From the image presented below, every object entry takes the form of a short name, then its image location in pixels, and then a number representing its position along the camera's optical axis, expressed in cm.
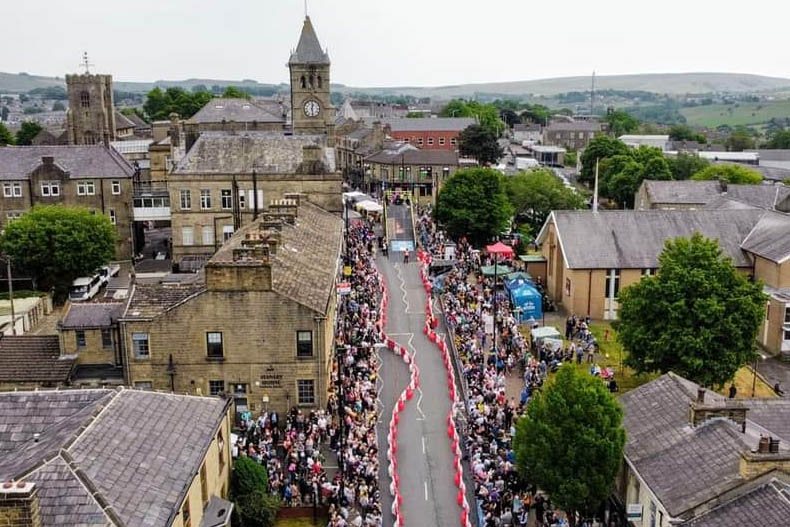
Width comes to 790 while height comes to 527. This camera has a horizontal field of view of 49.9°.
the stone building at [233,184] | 6500
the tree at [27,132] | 13688
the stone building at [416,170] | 10662
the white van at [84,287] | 6300
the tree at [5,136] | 12727
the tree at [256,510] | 2802
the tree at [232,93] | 16020
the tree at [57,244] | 6253
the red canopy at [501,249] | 5819
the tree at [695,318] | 3953
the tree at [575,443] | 2659
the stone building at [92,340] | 3872
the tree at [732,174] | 9650
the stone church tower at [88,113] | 11069
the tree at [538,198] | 8838
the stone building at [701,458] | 2325
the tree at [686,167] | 11438
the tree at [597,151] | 12338
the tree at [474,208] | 7506
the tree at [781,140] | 19388
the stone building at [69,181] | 7338
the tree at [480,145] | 12762
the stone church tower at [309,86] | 9581
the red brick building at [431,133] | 14688
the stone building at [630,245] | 5556
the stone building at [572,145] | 19750
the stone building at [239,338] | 3722
